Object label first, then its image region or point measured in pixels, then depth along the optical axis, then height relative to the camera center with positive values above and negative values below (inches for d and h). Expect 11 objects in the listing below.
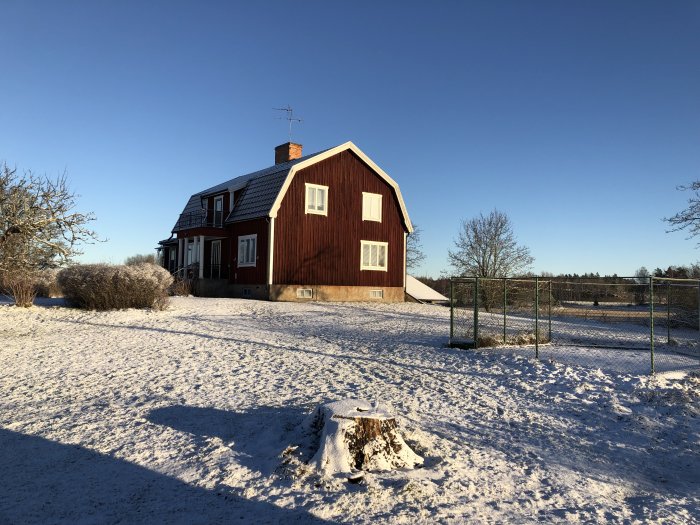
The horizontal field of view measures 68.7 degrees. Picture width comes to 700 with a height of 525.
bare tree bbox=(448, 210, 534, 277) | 1483.8 +103.4
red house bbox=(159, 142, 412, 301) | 923.1 +100.4
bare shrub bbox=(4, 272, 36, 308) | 611.5 -10.3
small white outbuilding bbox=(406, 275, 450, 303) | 1382.9 -11.7
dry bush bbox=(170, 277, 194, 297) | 898.7 -9.0
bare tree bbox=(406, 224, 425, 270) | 2049.6 +119.6
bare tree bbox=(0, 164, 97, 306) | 553.6 +57.2
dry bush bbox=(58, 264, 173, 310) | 612.7 -5.4
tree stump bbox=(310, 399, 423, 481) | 196.2 -62.2
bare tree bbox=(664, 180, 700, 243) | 888.9 +130.2
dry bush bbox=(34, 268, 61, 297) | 620.7 -3.3
